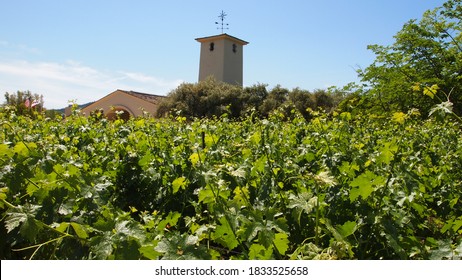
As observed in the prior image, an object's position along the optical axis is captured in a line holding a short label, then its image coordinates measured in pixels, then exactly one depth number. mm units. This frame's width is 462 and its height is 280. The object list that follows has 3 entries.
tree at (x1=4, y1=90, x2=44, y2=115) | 30484
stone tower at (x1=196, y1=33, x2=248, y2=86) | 44469
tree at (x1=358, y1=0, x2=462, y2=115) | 14695
